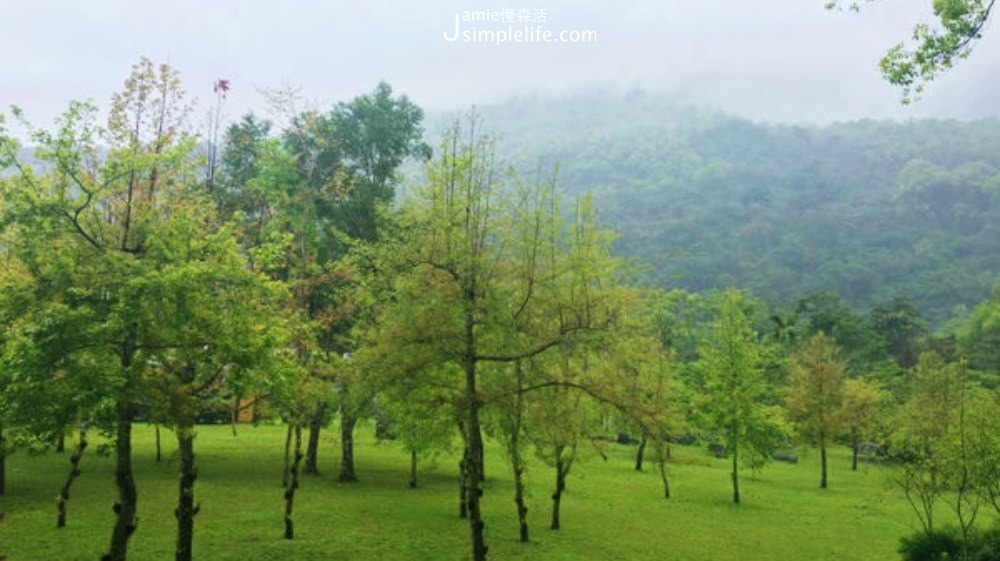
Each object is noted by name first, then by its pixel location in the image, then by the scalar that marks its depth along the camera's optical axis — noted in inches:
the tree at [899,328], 3316.9
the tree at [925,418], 853.9
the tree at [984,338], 2874.0
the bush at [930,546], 844.0
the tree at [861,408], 1787.6
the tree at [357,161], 1182.9
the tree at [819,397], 1700.3
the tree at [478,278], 641.6
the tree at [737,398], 1397.6
